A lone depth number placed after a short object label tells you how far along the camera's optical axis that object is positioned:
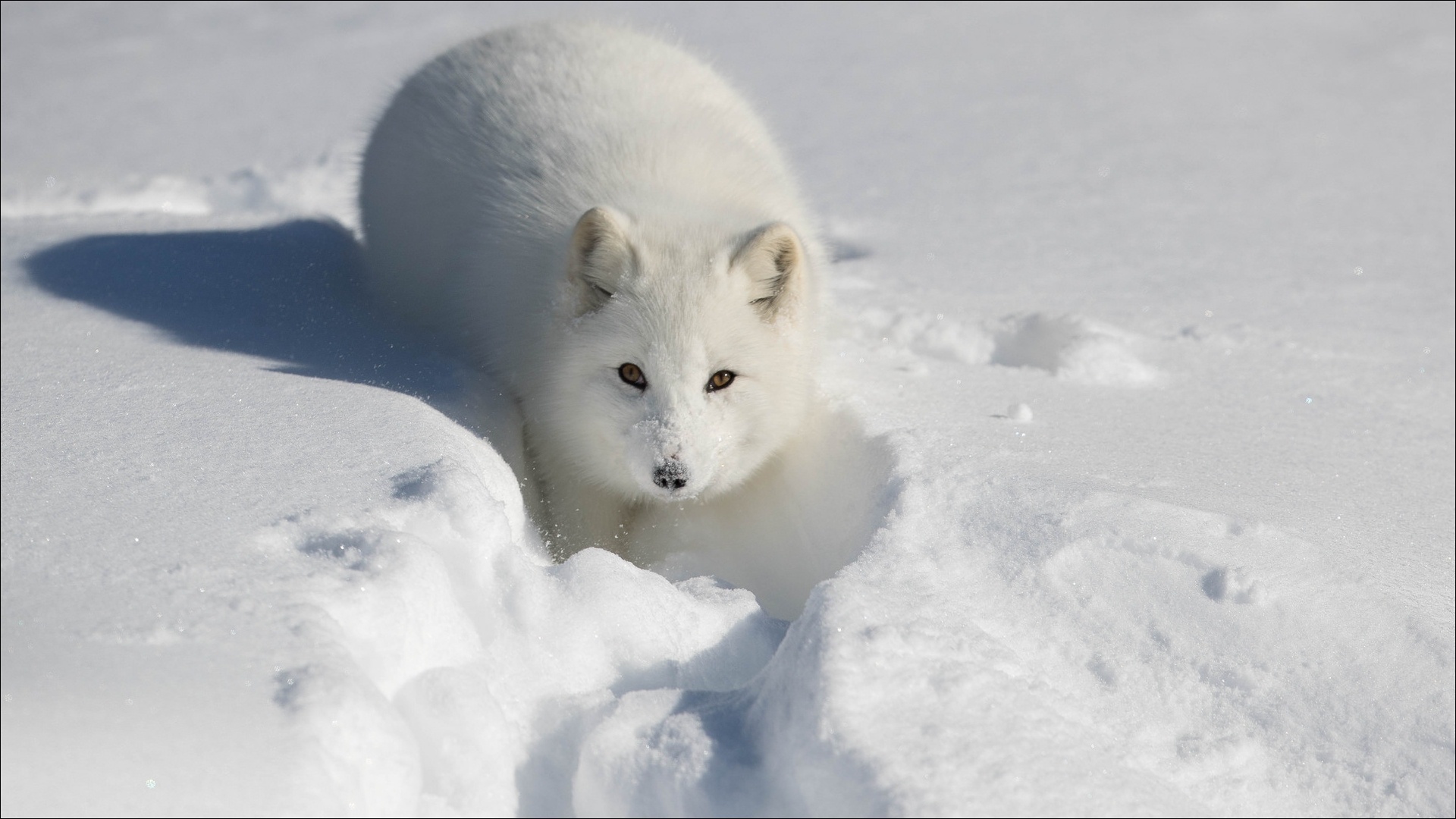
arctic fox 6.36
